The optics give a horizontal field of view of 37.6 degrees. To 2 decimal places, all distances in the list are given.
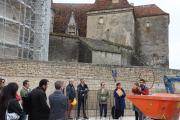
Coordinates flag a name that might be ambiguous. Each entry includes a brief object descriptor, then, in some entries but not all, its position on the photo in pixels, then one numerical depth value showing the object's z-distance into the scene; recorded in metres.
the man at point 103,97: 11.16
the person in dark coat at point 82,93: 11.11
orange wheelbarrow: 7.18
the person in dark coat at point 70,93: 10.57
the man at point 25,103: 6.15
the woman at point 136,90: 9.20
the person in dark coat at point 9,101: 5.62
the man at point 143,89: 8.96
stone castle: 30.11
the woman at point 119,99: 9.74
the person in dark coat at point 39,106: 5.90
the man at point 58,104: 6.14
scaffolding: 18.91
